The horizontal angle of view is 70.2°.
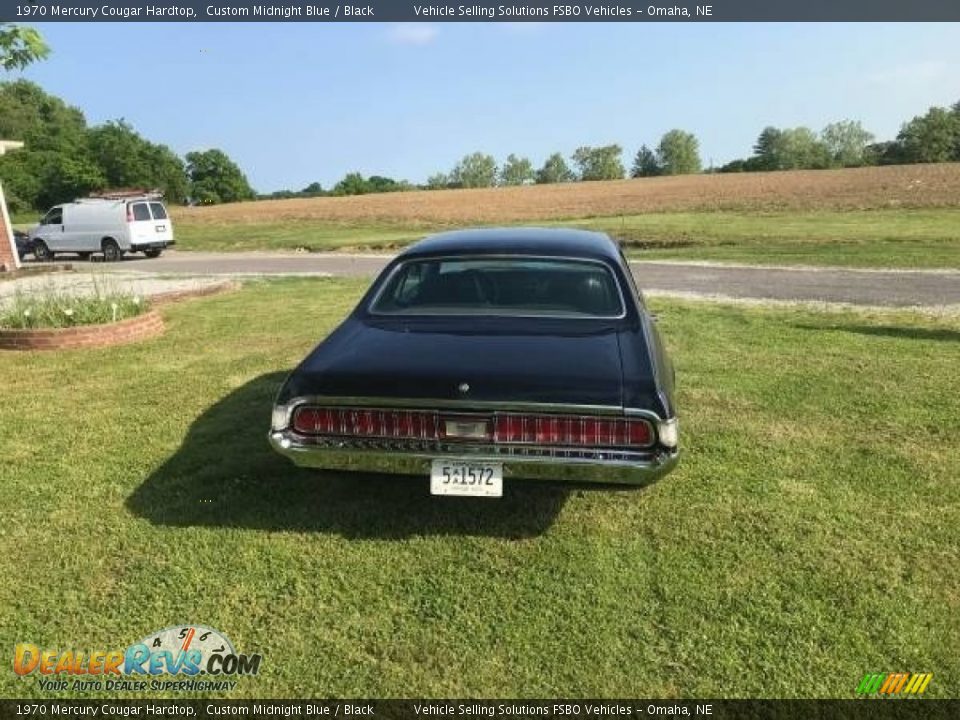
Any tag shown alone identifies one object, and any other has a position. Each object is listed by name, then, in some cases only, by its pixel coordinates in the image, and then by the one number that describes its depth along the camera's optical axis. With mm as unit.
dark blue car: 2990
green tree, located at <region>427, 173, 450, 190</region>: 115562
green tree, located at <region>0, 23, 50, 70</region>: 4805
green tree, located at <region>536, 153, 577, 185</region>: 116125
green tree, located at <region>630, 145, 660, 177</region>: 115375
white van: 22656
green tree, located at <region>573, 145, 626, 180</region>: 113875
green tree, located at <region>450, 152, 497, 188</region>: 119812
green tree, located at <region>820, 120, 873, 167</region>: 94125
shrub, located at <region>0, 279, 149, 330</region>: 7809
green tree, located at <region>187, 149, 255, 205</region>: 85812
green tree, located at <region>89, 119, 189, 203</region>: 65750
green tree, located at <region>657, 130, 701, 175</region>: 112562
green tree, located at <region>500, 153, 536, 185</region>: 119062
